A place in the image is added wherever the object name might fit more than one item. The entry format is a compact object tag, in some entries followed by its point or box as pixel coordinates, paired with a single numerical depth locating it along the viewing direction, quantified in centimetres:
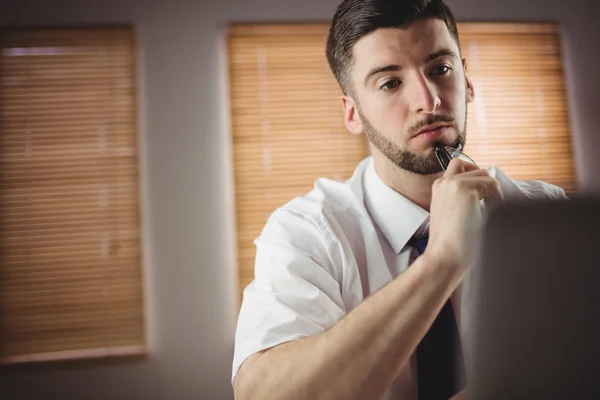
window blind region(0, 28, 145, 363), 220
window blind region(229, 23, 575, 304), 233
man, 66
